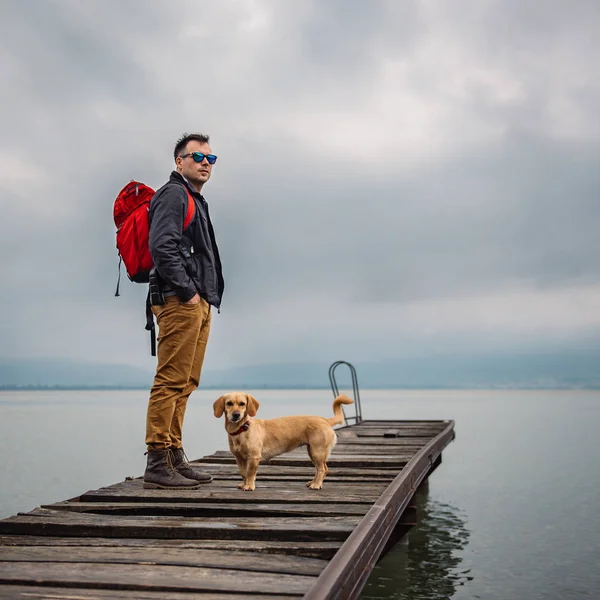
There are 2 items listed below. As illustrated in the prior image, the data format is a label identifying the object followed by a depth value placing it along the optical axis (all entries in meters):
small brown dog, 5.30
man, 5.14
